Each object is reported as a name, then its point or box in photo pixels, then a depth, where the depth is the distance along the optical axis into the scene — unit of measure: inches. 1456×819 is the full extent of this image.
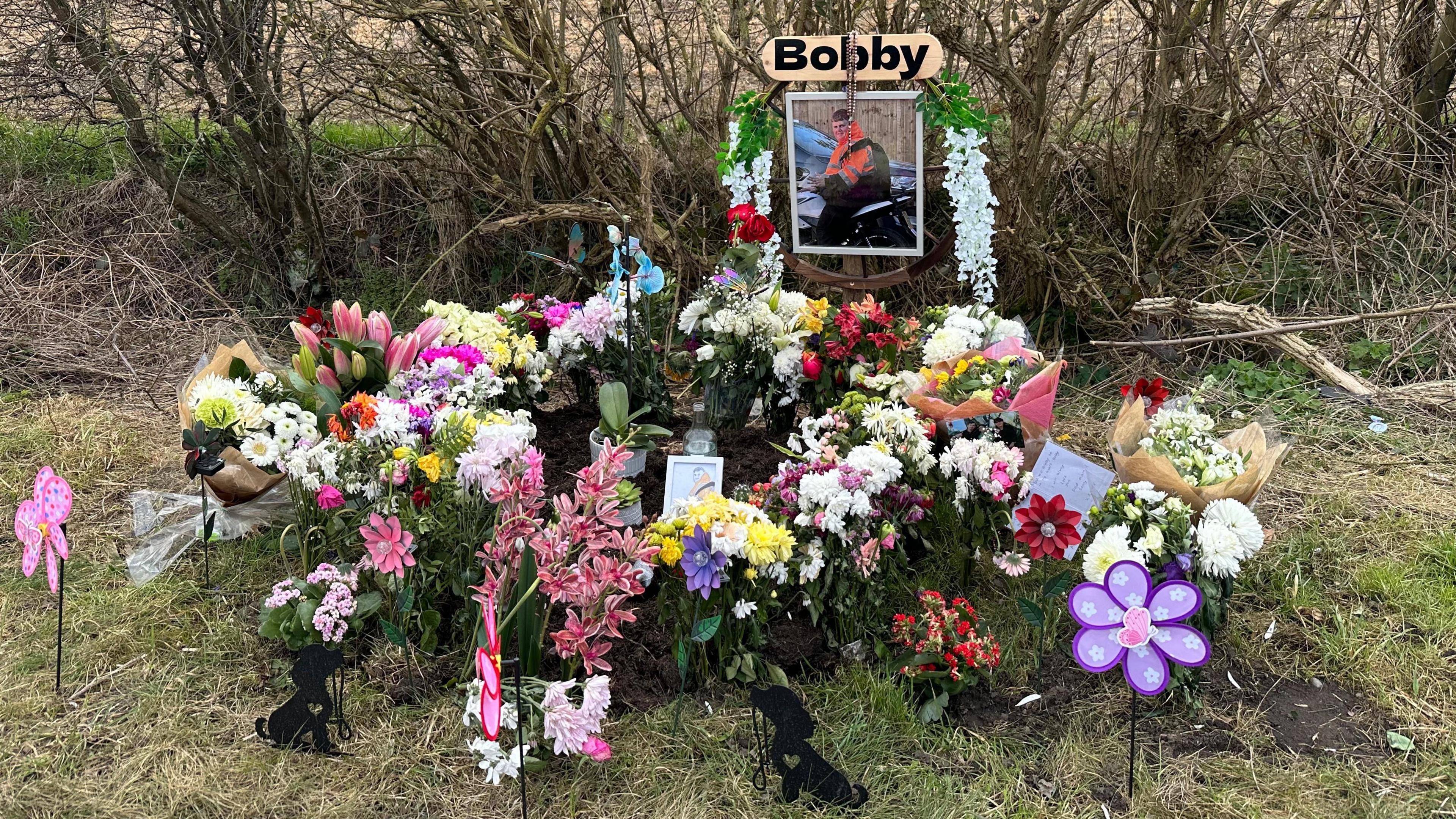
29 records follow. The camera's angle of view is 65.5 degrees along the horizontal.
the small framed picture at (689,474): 121.4
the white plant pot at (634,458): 131.2
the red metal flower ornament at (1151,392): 120.1
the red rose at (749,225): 140.8
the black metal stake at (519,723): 86.9
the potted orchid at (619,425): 125.9
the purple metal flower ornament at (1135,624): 89.0
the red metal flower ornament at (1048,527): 102.3
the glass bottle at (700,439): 127.7
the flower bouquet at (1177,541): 98.9
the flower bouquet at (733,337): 137.5
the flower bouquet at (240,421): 116.6
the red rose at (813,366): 132.7
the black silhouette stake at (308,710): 95.7
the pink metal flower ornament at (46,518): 104.9
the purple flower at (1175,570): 100.8
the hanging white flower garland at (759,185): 160.6
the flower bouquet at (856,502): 105.3
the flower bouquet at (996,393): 116.3
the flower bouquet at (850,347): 130.9
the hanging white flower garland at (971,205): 152.1
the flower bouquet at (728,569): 97.9
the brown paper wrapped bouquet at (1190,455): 107.0
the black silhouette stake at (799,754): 89.0
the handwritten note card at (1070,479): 113.7
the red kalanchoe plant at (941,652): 103.0
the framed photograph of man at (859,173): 154.3
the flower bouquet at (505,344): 137.1
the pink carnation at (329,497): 110.0
